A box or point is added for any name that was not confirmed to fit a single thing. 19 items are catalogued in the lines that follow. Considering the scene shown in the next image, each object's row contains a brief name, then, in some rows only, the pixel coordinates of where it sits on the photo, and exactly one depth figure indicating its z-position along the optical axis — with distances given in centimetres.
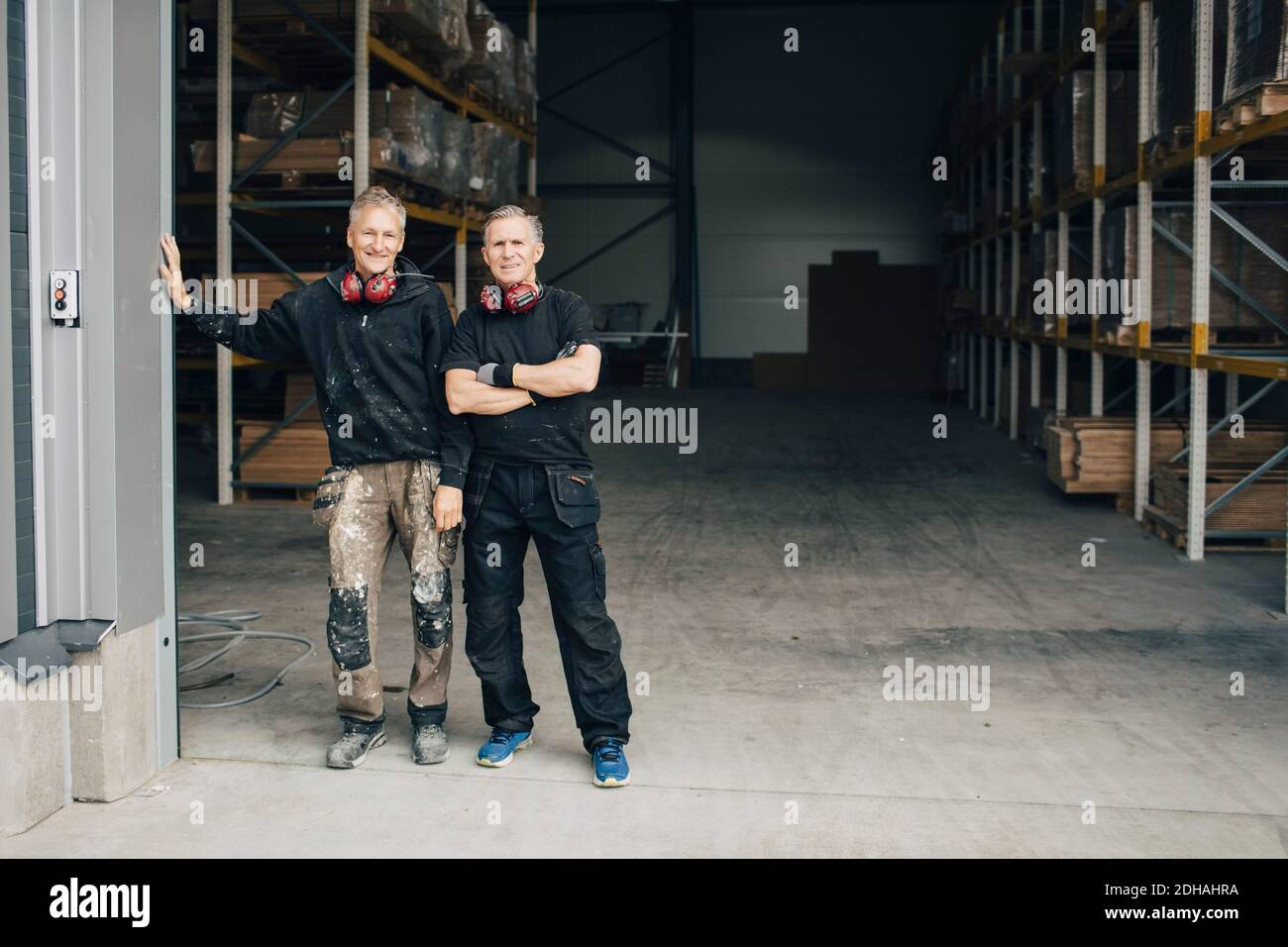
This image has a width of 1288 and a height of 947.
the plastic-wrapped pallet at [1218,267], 930
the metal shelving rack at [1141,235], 825
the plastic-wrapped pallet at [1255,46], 702
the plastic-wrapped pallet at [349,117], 1041
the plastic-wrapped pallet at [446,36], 1077
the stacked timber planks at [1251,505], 897
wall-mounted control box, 409
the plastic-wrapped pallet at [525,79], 1440
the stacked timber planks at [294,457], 1081
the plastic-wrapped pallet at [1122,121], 1093
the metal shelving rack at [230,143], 991
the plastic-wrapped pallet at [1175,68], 881
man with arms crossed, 434
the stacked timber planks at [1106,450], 1018
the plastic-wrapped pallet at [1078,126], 1146
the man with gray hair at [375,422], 445
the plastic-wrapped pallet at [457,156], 1143
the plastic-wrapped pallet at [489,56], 1241
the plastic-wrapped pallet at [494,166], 1253
